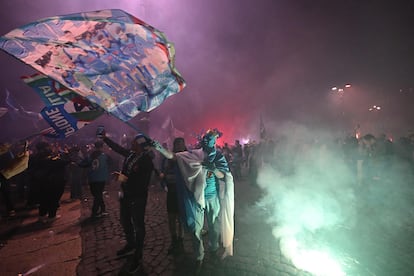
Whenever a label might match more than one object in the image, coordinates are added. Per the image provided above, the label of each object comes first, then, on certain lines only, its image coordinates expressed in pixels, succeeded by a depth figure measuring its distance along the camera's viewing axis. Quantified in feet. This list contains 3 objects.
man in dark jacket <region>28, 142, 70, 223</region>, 20.41
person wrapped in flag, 13.41
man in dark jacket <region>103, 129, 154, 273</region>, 13.33
